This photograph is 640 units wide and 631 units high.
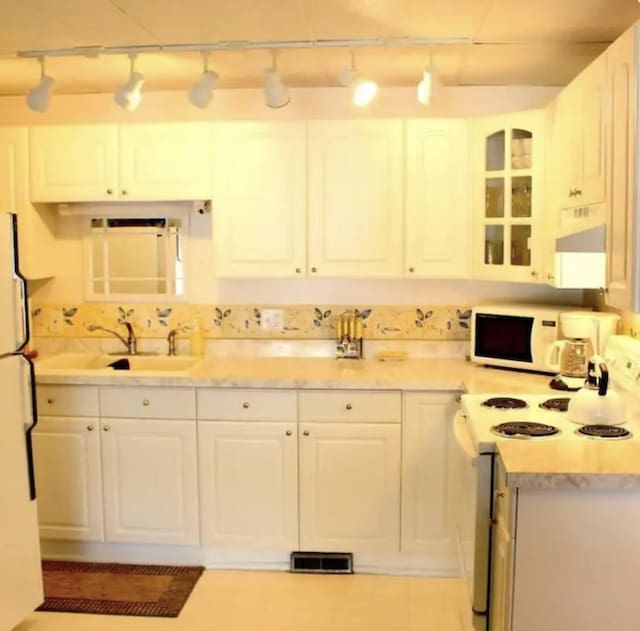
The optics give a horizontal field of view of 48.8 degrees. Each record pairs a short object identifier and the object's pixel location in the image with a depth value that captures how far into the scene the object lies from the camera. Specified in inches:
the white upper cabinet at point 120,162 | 133.1
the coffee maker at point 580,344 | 113.5
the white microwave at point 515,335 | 123.7
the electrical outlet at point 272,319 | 145.9
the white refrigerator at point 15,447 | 99.0
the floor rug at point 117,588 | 115.6
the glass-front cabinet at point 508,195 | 120.8
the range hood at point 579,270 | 109.2
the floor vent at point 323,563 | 127.3
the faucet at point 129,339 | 147.8
